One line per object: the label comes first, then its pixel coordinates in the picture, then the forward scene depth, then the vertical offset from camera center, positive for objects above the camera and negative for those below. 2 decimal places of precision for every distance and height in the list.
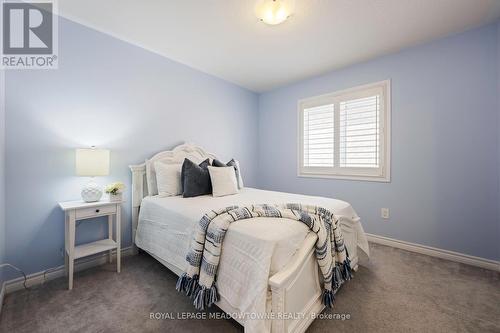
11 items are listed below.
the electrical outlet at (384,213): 2.75 -0.63
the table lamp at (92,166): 1.91 -0.03
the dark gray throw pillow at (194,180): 2.35 -0.19
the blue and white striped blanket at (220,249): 1.37 -0.58
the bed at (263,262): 1.13 -0.63
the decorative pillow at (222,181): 2.46 -0.20
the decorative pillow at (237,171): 2.97 -0.10
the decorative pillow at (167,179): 2.41 -0.19
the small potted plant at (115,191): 2.04 -0.27
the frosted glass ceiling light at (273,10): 1.78 +1.35
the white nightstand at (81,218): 1.78 -0.57
